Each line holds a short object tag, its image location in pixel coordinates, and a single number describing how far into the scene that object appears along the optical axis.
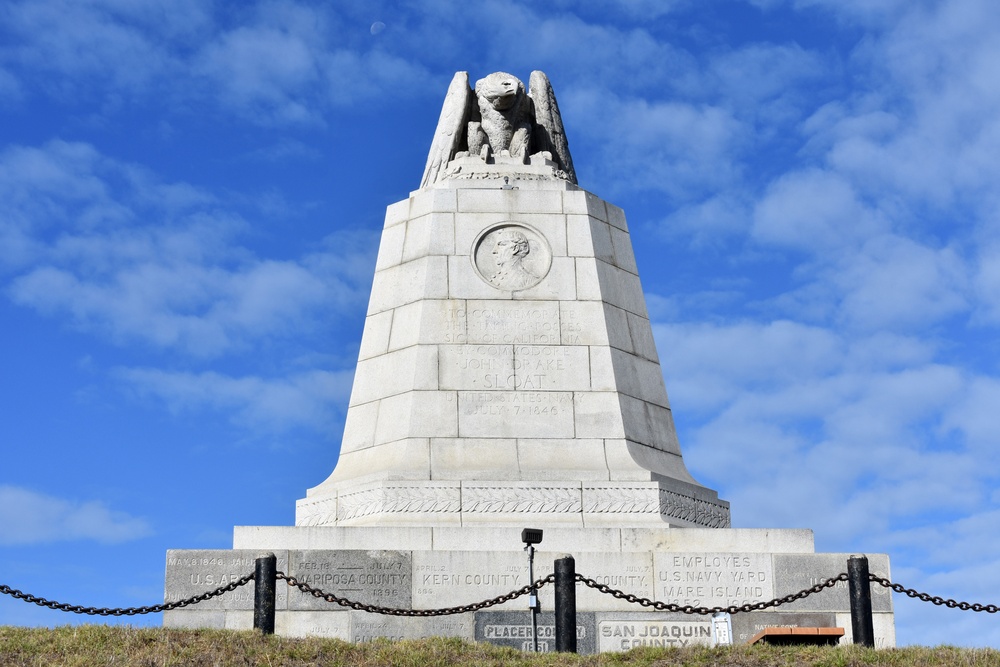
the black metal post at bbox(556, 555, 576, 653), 13.75
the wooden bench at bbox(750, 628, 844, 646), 14.20
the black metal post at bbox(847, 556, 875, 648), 13.85
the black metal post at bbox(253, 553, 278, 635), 13.86
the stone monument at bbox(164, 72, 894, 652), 16.08
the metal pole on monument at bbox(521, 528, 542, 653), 14.56
